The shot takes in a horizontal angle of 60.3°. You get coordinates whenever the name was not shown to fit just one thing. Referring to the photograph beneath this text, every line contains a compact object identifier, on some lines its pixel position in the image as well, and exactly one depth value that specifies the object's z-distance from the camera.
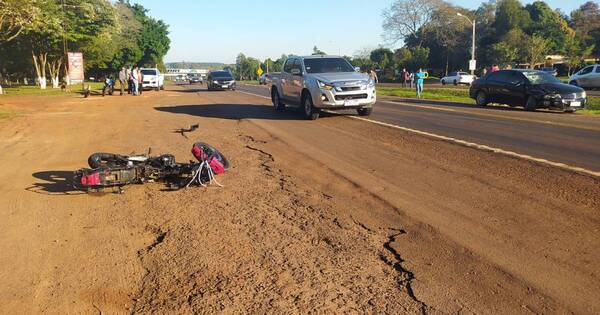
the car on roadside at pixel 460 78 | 52.03
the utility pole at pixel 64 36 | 35.79
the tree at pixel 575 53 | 61.56
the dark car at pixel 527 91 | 17.81
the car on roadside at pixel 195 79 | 73.10
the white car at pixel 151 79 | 38.47
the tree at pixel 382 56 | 90.88
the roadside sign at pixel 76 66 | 34.47
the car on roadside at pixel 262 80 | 61.37
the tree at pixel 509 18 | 78.81
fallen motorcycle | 6.29
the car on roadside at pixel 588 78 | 32.91
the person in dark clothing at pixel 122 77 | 32.35
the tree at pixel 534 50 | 63.12
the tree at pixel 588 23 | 75.25
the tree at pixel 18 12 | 24.61
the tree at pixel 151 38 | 85.06
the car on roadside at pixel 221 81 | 37.72
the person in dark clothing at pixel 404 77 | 44.56
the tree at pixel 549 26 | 77.06
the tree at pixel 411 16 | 86.75
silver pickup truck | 13.83
